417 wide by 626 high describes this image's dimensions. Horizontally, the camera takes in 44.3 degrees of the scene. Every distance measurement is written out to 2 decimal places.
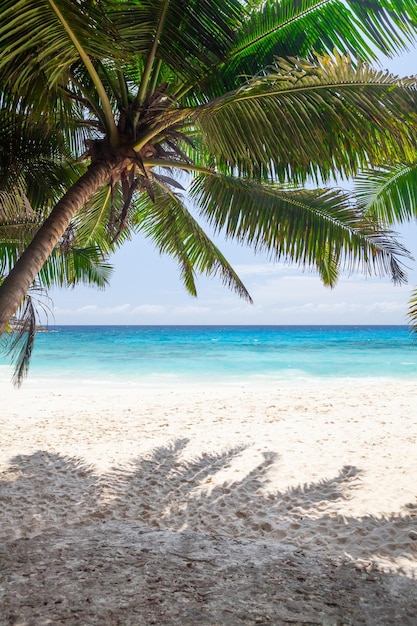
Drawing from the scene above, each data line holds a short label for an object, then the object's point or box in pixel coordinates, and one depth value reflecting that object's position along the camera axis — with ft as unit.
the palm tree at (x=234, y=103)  11.75
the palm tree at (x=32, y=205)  15.88
